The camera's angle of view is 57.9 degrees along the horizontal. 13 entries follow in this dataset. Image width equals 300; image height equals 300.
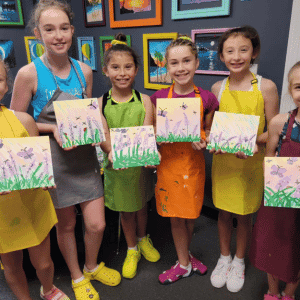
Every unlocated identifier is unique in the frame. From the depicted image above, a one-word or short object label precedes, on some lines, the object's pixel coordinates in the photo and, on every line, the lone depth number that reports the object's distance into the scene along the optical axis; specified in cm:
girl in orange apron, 145
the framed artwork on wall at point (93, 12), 277
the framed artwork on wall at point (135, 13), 230
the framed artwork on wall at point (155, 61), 234
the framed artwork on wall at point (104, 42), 279
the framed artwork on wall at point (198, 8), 188
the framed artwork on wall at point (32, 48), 296
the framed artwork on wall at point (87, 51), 303
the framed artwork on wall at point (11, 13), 279
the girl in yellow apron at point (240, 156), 142
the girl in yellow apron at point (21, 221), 119
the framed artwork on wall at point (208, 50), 200
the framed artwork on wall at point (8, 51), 291
